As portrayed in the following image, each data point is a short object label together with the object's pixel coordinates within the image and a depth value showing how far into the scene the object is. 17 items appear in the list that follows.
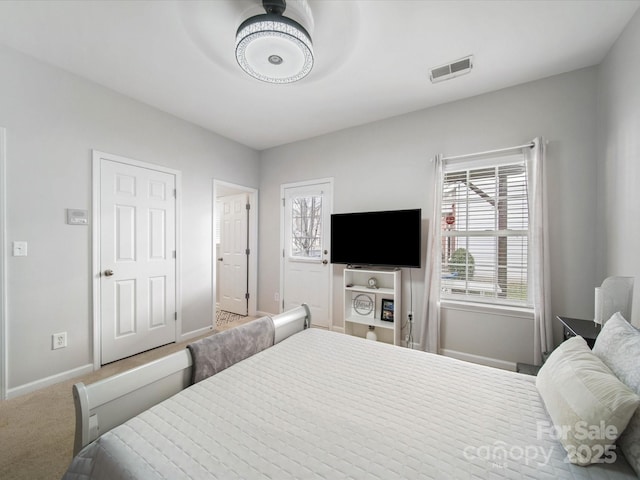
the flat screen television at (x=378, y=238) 2.90
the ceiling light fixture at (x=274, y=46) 1.65
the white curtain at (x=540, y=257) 2.34
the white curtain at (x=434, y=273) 2.81
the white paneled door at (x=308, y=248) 3.74
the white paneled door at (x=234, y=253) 4.43
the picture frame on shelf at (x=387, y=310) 3.11
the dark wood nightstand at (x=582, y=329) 1.63
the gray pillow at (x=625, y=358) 0.84
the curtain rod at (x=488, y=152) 2.47
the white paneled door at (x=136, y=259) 2.64
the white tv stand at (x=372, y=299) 3.04
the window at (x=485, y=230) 2.57
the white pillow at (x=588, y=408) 0.83
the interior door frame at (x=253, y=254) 4.36
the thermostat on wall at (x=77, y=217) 2.38
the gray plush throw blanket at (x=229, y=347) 1.45
